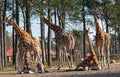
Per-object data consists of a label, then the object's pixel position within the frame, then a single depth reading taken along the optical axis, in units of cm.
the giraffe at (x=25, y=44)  1969
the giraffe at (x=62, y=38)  2154
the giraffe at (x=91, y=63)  2070
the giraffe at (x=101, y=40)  2133
